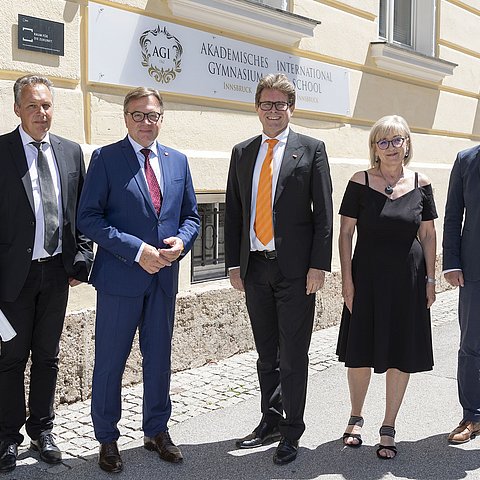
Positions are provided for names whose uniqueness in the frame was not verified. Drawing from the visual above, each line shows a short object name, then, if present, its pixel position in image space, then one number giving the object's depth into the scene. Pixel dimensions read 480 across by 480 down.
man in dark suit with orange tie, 3.68
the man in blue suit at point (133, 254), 3.48
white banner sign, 4.75
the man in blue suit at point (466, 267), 3.92
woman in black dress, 3.71
